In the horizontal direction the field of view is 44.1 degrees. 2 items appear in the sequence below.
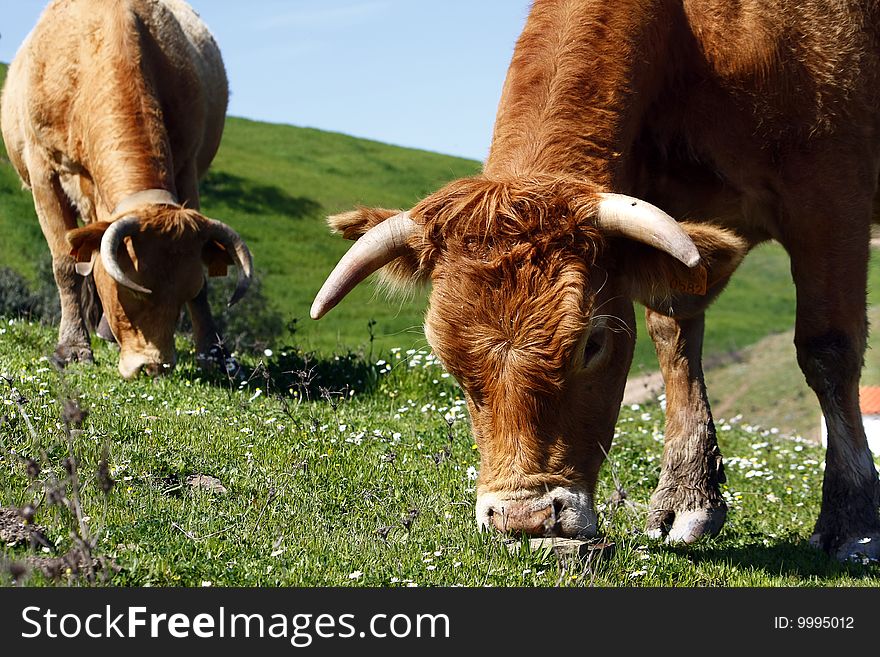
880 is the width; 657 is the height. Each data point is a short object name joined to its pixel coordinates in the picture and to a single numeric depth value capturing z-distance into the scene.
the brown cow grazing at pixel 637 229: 4.75
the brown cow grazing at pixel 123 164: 9.99
